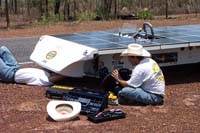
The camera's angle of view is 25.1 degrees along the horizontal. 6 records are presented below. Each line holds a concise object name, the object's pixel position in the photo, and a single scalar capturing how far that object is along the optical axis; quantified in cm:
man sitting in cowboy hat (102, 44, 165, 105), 744
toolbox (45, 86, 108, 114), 705
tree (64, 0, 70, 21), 2600
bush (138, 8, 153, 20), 2467
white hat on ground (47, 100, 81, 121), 668
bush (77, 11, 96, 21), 2393
